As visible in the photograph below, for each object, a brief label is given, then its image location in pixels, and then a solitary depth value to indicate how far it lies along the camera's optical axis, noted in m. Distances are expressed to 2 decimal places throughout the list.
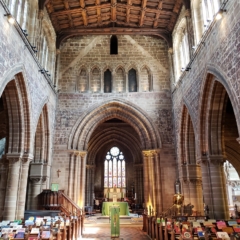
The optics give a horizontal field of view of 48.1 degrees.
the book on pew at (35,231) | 5.83
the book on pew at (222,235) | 5.18
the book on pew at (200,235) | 5.76
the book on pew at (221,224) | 6.47
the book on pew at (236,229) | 6.06
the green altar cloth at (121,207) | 17.67
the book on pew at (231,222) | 6.89
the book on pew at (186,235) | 5.30
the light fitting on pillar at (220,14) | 8.59
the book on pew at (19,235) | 5.69
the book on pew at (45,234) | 5.60
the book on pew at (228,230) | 6.06
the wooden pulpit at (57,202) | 13.33
